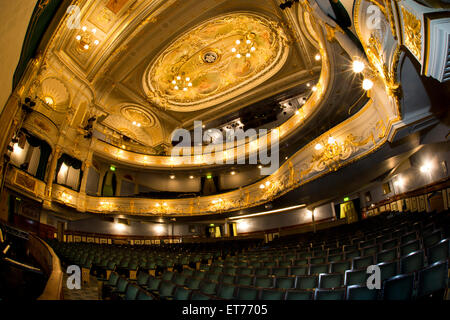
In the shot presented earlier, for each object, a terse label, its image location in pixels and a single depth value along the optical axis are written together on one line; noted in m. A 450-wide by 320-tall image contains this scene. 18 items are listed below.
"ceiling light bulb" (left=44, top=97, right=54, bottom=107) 12.09
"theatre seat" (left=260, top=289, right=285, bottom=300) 2.59
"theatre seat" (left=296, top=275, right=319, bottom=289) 2.98
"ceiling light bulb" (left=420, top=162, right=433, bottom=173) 7.85
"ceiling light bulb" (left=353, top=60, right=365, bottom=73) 4.62
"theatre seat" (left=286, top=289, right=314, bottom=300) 2.37
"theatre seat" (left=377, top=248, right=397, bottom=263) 3.18
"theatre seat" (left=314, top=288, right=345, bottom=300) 2.20
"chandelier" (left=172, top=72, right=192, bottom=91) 15.67
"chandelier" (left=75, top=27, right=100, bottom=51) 11.29
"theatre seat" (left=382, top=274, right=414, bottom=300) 1.98
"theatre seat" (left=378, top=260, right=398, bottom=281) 2.58
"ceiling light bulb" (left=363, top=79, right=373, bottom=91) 5.05
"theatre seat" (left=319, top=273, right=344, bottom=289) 2.80
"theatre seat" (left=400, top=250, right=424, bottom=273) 2.45
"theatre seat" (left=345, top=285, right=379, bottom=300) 2.09
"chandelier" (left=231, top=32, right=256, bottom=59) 13.48
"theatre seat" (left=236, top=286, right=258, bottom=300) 2.84
